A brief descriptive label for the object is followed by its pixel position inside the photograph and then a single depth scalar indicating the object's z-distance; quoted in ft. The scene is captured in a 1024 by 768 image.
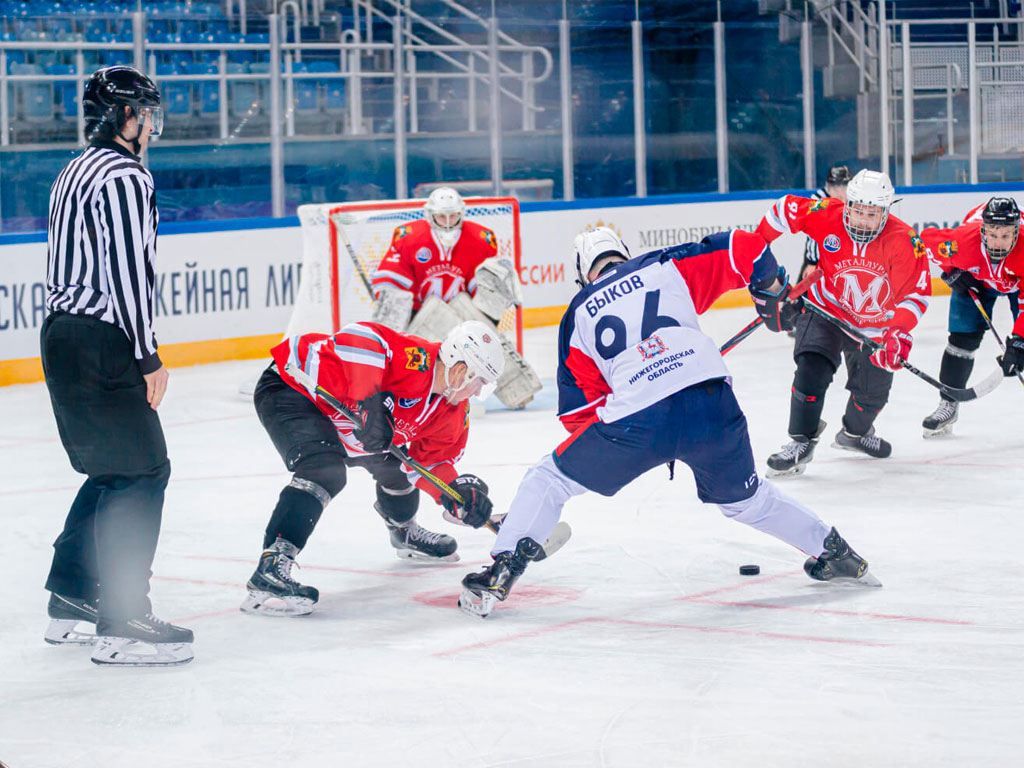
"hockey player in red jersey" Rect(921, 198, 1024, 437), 38.99
